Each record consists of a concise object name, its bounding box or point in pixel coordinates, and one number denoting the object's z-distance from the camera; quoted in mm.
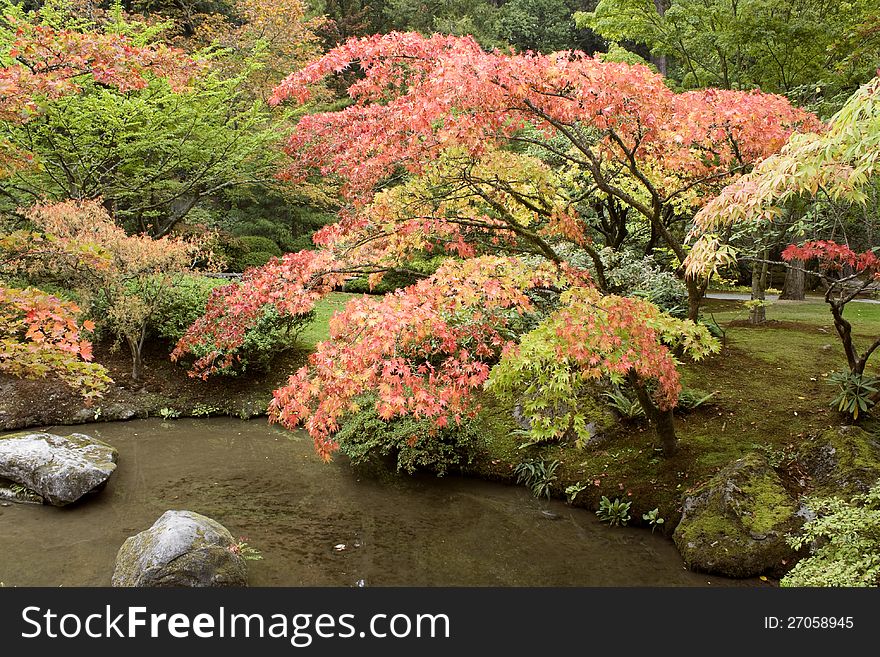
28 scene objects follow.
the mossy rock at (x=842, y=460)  5281
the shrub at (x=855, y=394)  6270
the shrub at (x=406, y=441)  7066
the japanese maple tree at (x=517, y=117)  4602
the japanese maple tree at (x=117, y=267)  8742
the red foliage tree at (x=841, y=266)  5623
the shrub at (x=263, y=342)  9641
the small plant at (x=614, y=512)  6027
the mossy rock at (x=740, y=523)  5051
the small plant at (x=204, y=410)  9578
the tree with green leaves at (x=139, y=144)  10312
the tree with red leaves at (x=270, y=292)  5562
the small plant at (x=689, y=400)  7250
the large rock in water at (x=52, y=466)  6512
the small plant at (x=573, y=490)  6488
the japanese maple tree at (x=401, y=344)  4578
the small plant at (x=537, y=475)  6742
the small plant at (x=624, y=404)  7316
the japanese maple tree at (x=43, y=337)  4078
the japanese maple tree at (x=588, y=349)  4836
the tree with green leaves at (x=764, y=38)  8969
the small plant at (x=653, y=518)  5891
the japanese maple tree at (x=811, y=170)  3137
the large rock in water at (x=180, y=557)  4660
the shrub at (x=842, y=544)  3984
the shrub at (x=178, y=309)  10016
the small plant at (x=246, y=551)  5348
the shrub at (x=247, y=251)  16312
